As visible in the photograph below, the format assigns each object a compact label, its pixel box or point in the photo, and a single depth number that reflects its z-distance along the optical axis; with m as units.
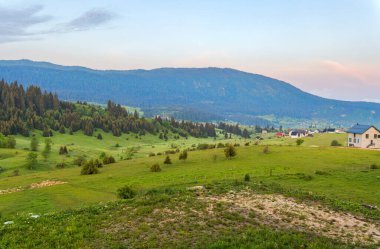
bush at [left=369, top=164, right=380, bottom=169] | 57.53
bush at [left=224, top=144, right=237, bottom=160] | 76.20
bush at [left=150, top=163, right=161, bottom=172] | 65.94
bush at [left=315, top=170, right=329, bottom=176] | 52.94
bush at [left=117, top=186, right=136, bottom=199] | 34.25
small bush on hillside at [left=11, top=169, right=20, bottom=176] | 89.94
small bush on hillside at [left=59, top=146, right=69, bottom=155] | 135.01
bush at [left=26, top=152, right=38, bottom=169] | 98.69
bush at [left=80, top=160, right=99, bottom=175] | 71.96
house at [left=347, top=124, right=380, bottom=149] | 112.56
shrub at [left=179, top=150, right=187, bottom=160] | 80.38
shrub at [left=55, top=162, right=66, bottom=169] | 106.28
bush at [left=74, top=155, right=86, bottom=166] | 106.68
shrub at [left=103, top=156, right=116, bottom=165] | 92.70
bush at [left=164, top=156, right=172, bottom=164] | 75.66
